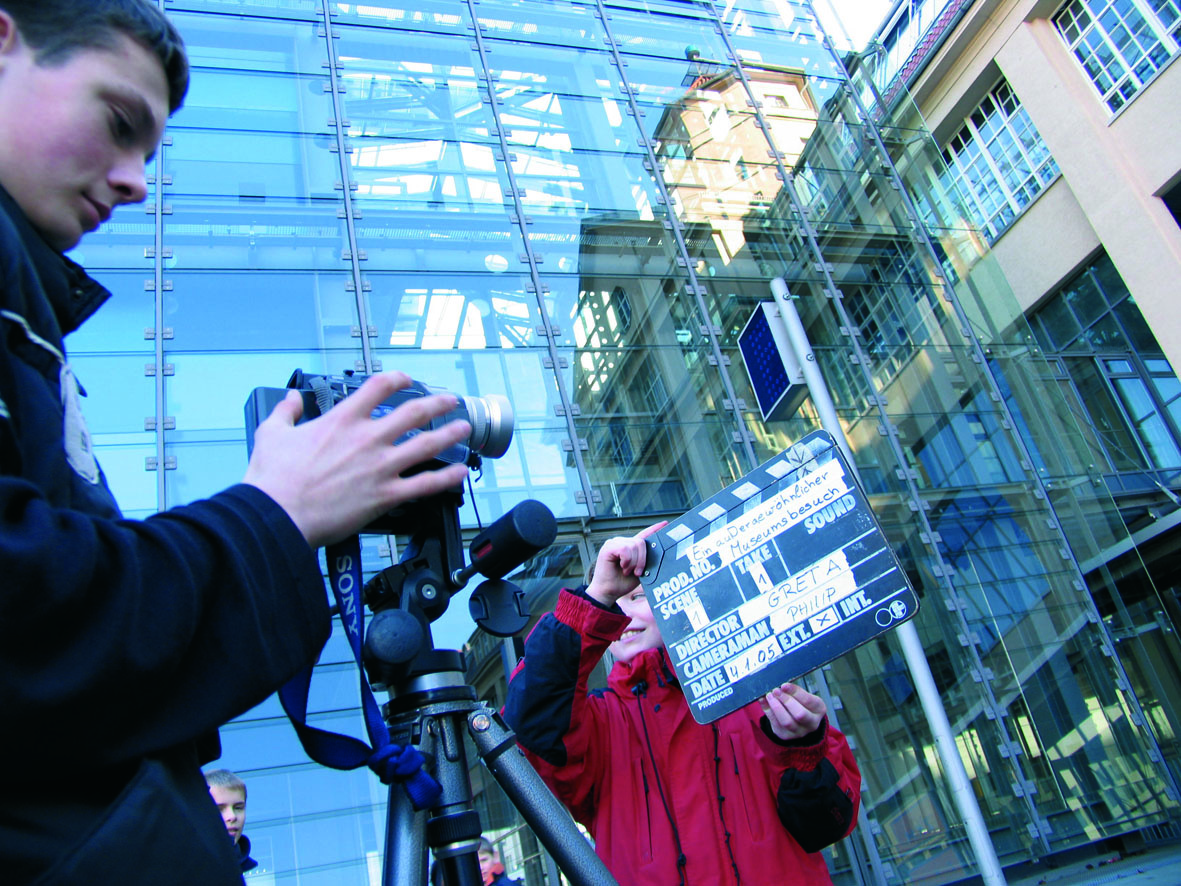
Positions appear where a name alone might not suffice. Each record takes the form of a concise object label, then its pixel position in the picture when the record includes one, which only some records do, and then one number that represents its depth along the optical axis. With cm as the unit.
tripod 127
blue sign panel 371
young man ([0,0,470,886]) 59
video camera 127
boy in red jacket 222
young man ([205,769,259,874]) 390
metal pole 278
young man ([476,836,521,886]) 472
